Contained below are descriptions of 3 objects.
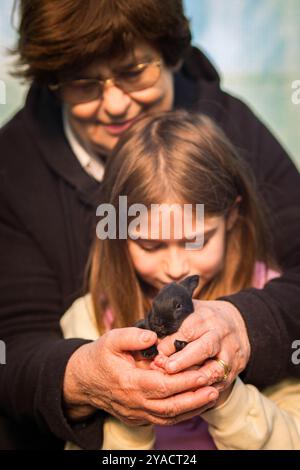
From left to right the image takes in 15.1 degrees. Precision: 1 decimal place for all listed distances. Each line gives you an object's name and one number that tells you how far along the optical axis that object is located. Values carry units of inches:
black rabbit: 40.2
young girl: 44.4
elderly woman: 41.6
